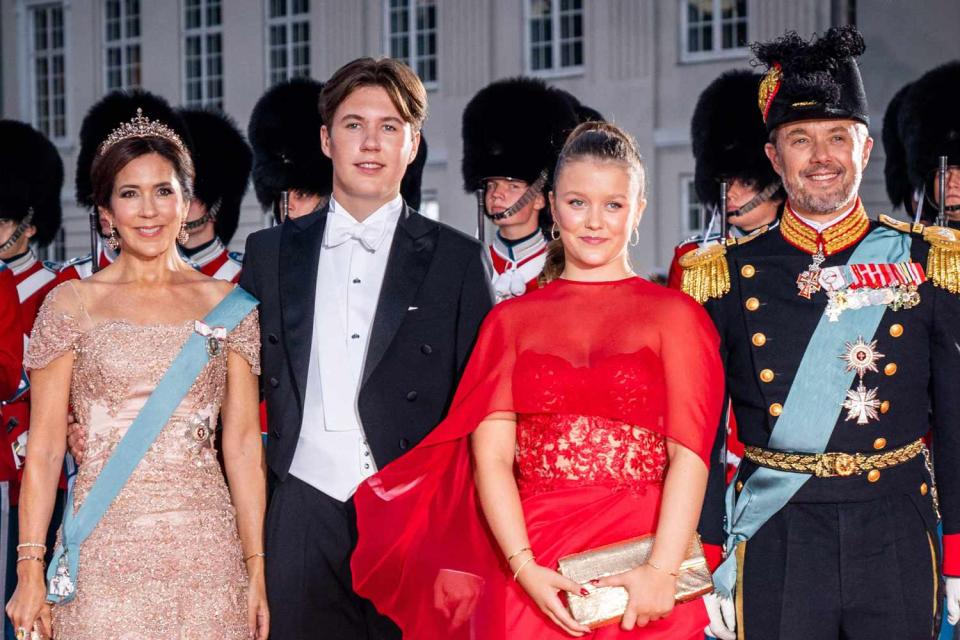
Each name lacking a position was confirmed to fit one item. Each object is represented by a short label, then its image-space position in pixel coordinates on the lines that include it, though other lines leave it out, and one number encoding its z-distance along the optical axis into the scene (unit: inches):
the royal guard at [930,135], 237.1
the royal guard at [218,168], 244.8
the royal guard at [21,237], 191.9
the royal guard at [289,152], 222.2
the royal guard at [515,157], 249.6
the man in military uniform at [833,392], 111.6
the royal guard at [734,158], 233.9
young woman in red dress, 104.3
